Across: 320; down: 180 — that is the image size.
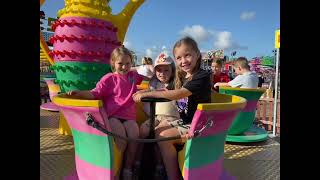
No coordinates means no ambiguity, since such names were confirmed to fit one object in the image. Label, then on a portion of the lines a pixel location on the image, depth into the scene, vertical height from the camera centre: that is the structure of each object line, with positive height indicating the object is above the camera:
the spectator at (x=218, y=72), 3.13 +0.18
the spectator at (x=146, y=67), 2.37 +0.19
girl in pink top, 1.37 -0.05
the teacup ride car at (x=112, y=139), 1.04 -0.26
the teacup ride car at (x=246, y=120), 2.39 -0.38
